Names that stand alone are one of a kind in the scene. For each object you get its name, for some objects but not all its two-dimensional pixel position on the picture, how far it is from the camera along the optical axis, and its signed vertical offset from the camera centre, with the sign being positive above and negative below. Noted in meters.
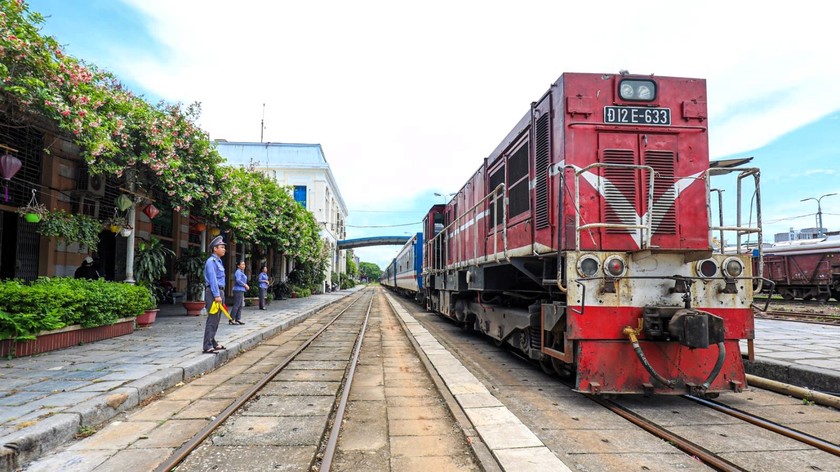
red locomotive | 4.46 +0.23
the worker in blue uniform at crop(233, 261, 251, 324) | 11.36 -0.77
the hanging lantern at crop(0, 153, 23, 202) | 6.83 +1.44
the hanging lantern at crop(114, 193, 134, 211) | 9.29 +1.20
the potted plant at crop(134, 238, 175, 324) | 10.29 -0.11
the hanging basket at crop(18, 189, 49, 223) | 7.35 +0.78
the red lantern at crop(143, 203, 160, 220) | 10.57 +1.18
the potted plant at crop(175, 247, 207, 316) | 12.59 -0.36
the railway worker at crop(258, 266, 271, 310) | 16.08 -0.74
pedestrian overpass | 61.38 +2.99
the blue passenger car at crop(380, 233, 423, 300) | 19.78 -0.19
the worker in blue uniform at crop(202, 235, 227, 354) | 6.75 -0.38
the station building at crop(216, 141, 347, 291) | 40.84 +8.79
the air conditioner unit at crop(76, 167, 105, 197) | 10.26 +1.77
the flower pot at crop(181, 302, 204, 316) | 12.62 -1.31
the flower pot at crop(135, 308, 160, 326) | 9.68 -1.27
